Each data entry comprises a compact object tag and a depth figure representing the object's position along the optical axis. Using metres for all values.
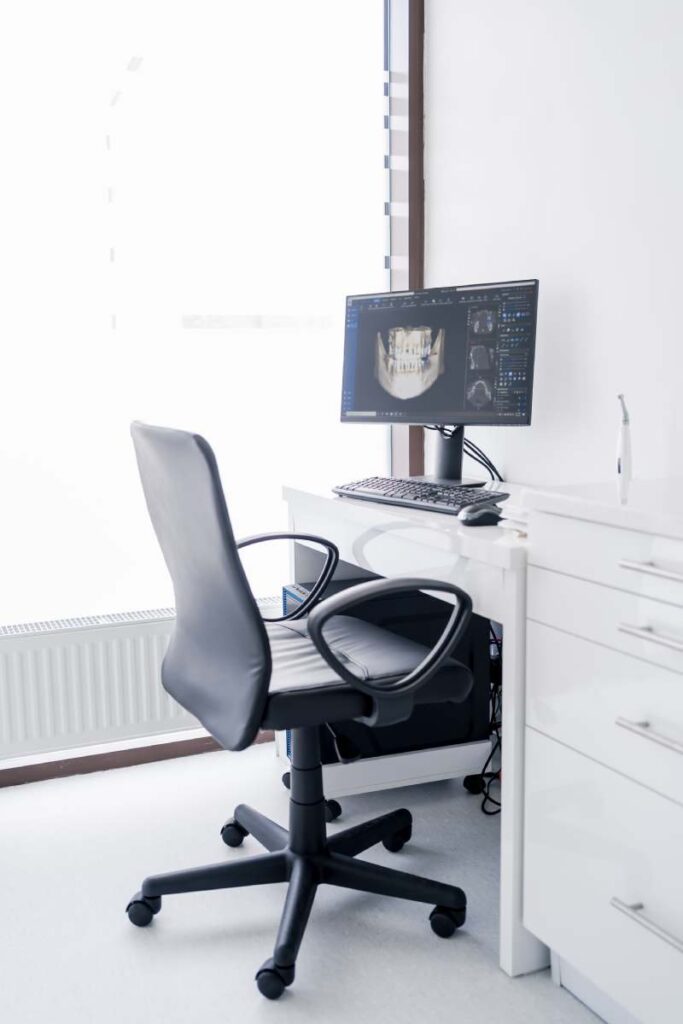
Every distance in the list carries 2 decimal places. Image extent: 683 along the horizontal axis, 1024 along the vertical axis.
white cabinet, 1.44
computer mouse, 1.93
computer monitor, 2.27
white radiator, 2.61
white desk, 1.75
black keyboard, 2.10
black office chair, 1.68
